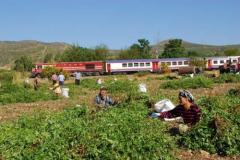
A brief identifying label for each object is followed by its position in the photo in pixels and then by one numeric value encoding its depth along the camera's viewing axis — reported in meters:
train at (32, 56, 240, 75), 50.95
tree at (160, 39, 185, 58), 76.04
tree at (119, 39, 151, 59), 73.38
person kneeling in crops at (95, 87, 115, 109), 10.07
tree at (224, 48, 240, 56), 80.11
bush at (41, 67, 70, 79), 42.02
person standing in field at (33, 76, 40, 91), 20.97
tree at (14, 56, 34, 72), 68.35
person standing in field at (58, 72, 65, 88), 21.56
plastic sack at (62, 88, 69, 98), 16.80
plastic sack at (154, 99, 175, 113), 9.14
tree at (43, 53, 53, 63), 84.79
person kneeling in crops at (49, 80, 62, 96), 16.61
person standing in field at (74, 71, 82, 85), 26.58
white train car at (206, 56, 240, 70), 52.26
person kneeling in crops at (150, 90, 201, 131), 7.18
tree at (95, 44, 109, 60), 72.01
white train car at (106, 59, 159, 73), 50.95
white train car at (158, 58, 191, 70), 51.93
